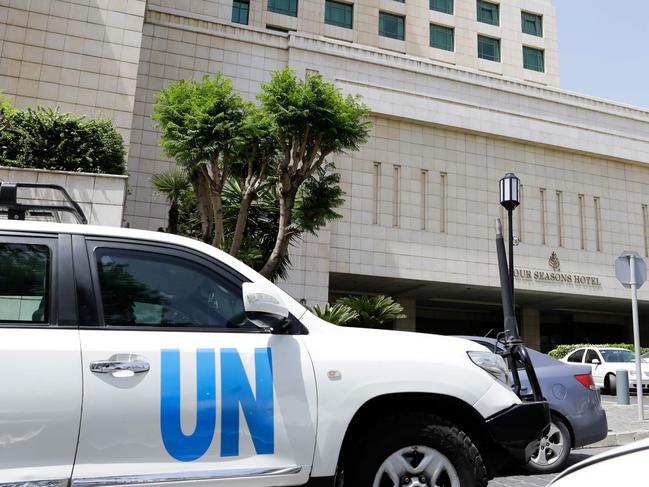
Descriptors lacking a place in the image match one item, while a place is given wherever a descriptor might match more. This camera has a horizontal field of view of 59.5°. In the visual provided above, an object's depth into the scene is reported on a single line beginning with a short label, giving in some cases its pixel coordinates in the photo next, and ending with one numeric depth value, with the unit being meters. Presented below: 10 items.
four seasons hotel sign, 26.95
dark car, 6.04
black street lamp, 9.59
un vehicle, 2.60
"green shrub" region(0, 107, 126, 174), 11.85
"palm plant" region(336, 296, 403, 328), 15.90
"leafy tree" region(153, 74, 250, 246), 12.91
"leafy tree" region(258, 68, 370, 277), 13.28
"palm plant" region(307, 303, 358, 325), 14.77
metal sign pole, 10.05
